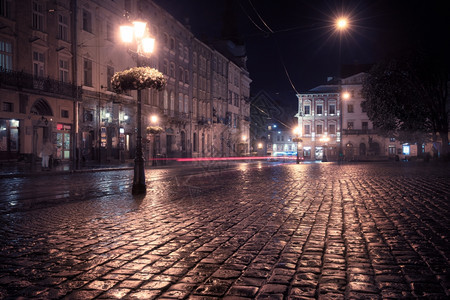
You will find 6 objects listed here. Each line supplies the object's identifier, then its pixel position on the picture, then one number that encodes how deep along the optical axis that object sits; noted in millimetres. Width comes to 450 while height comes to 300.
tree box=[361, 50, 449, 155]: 29141
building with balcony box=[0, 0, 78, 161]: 23984
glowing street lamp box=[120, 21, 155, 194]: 10617
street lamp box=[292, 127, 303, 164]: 48191
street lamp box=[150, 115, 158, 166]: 36631
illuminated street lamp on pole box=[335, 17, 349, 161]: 18177
